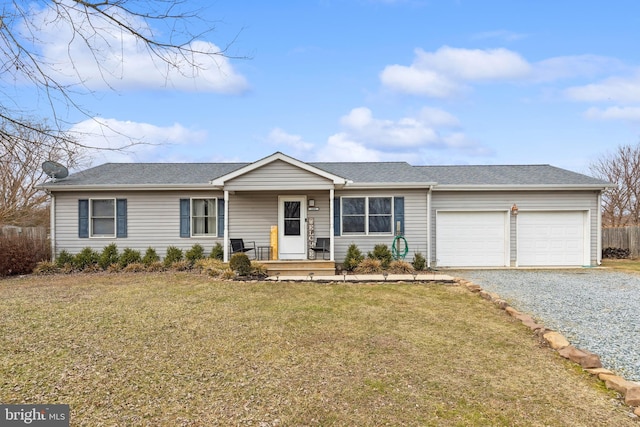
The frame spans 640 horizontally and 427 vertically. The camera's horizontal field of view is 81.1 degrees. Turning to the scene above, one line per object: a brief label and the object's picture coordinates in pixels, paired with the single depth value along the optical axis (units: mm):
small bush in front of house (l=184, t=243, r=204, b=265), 12250
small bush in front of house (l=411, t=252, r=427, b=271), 11945
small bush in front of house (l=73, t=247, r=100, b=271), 12031
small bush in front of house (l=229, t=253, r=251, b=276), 10117
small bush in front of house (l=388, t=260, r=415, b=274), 11288
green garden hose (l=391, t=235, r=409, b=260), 12352
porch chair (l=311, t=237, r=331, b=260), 12180
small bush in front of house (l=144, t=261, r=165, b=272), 11773
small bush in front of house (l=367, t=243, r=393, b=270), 11977
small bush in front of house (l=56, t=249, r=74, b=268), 12023
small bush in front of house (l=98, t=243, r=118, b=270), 12055
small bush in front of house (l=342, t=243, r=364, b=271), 11656
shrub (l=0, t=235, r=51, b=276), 11508
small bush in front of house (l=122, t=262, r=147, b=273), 11672
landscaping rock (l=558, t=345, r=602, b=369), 4234
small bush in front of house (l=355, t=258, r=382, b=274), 11227
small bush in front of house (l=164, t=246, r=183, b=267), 12196
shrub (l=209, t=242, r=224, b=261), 12336
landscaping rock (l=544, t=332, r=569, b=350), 4796
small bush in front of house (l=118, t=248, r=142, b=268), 12055
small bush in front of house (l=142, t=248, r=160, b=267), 12204
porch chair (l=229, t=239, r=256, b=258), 11945
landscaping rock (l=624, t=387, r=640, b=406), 3429
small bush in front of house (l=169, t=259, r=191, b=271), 11711
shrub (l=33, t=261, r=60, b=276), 11680
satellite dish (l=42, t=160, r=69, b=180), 11413
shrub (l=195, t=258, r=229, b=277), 10403
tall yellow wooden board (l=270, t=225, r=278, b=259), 12422
